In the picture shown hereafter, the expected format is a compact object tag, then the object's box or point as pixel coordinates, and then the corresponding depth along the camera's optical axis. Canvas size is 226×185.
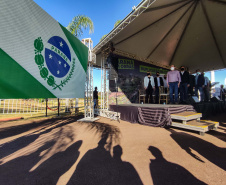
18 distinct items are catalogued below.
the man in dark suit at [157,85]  7.07
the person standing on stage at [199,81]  6.52
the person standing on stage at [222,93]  9.46
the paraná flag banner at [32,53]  1.82
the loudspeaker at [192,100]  5.58
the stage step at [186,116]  3.55
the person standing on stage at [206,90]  6.93
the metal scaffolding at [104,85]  6.81
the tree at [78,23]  8.52
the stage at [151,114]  4.01
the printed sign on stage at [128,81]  8.92
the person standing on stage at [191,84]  6.69
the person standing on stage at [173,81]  5.39
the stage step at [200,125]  3.18
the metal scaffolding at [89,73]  5.54
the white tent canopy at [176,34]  5.45
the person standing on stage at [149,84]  6.78
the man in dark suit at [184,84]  5.71
